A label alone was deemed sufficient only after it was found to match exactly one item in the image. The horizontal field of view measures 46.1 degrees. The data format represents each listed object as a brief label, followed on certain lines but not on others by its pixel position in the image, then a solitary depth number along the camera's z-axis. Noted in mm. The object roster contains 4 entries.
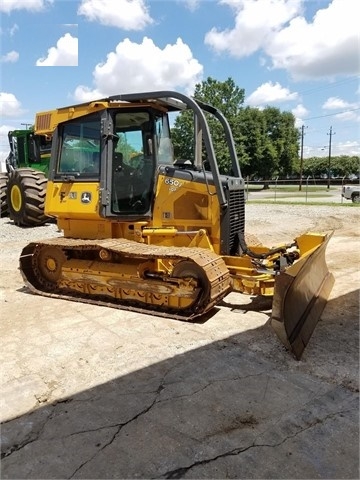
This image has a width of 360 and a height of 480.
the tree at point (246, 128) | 45906
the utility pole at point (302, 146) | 52825
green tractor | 11086
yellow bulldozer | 5160
